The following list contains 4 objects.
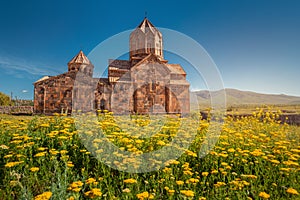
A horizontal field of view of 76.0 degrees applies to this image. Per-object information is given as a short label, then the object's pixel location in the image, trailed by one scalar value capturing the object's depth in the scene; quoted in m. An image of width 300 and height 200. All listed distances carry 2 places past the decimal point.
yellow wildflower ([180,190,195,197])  2.10
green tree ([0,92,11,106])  39.21
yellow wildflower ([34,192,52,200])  1.95
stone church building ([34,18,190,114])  15.89
